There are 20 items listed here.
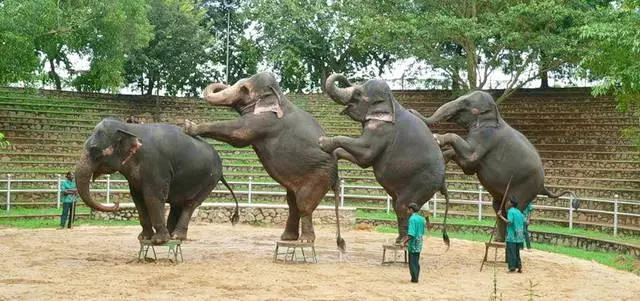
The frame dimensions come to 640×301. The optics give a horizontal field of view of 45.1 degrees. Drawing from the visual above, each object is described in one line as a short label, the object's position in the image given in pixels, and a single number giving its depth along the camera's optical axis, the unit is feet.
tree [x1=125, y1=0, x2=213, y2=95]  113.60
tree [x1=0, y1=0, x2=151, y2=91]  66.39
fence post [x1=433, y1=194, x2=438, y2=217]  66.03
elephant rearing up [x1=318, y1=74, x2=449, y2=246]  41.45
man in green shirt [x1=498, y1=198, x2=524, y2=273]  39.34
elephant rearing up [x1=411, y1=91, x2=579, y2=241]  44.42
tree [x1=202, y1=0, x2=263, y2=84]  130.31
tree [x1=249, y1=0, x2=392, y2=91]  120.88
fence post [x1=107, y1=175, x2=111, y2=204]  64.61
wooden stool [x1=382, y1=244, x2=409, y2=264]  40.28
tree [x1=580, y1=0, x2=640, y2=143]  51.05
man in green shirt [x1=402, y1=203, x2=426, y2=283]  34.68
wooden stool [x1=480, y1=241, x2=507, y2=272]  40.41
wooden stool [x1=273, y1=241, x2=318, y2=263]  40.50
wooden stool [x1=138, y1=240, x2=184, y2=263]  38.81
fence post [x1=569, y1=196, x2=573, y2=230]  57.88
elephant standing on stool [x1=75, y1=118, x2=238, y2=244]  39.81
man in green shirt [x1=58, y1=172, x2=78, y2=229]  55.72
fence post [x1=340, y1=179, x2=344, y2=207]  68.91
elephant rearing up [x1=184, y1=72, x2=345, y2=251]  42.01
